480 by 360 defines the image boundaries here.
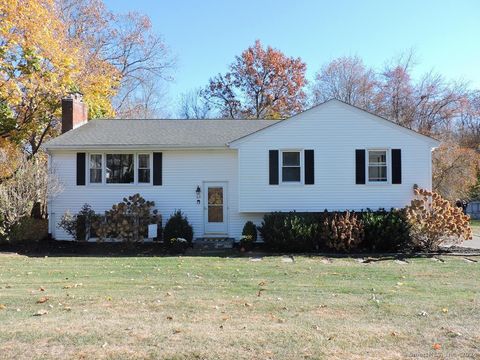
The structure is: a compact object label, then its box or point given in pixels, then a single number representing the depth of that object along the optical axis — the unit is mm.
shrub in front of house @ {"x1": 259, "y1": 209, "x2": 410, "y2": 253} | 15016
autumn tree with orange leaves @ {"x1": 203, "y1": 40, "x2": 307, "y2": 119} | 41375
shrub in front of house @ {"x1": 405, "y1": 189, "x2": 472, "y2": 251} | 14906
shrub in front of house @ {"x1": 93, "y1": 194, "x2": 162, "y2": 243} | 16344
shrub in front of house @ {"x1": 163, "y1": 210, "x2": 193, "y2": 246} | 16438
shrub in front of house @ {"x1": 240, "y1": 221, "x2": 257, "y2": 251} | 15867
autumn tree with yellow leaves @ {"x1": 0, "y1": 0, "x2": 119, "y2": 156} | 18859
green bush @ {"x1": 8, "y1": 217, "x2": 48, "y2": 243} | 16609
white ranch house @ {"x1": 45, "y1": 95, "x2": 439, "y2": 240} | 16812
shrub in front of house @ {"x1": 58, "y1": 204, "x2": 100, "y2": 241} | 17156
